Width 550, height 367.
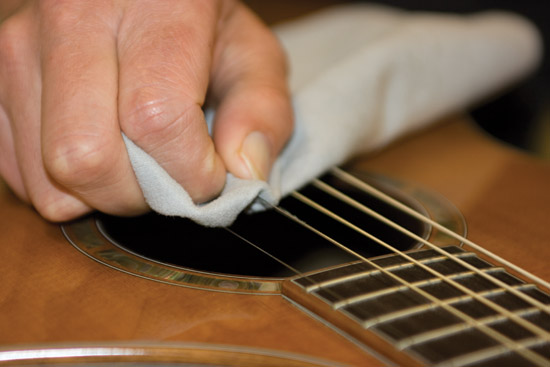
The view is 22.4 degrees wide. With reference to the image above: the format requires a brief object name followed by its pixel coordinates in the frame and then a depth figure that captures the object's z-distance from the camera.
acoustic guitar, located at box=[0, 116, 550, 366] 0.36
